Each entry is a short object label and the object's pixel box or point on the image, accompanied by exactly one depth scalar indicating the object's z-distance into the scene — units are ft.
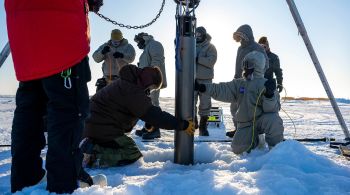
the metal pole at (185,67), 10.18
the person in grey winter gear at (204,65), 19.67
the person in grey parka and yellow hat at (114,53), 20.40
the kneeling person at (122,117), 10.10
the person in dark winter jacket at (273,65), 21.11
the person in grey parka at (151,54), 19.67
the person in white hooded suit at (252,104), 12.42
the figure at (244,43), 18.12
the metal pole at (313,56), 14.40
